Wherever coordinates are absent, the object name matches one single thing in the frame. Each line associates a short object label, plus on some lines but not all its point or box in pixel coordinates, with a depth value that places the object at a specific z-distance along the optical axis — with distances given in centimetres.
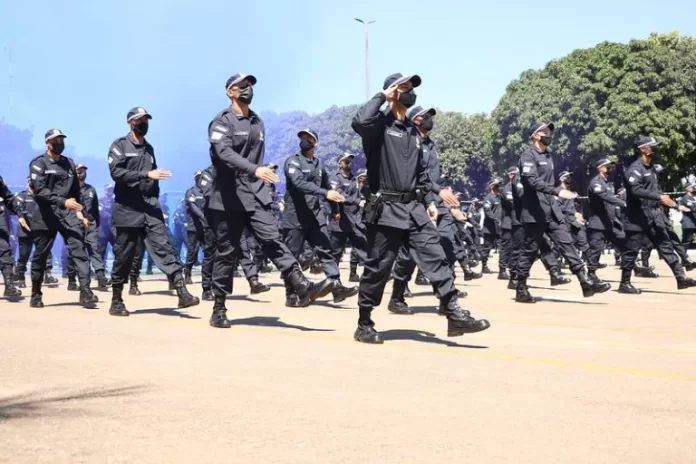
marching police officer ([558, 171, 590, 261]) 1938
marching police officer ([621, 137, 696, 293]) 1422
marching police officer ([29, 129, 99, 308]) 1202
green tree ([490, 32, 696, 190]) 5194
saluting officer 807
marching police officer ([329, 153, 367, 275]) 1595
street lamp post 5679
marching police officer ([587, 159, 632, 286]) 1552
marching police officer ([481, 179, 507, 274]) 2315
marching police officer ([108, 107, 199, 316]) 1110
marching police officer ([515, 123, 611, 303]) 1243
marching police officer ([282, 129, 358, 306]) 1258
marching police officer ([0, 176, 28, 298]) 1441
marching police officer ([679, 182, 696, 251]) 2355
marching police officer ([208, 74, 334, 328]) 922
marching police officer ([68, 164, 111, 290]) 1639
